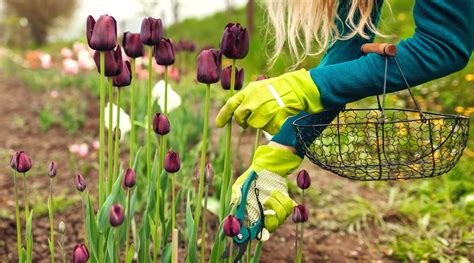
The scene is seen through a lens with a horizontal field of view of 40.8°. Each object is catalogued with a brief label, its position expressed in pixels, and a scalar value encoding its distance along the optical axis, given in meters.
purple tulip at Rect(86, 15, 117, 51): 1.25
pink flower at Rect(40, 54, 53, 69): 4.81
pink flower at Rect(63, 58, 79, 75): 4.46
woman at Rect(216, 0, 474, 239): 1.27
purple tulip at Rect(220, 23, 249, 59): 1.35
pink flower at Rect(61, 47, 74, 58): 4.78
